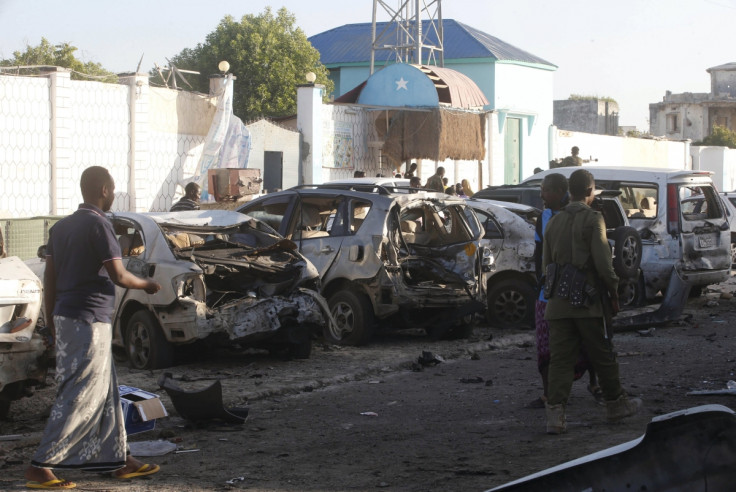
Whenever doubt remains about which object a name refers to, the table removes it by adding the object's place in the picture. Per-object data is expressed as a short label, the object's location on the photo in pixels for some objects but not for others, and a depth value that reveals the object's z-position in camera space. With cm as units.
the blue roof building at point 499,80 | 3631
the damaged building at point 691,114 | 8031
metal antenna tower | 3288
